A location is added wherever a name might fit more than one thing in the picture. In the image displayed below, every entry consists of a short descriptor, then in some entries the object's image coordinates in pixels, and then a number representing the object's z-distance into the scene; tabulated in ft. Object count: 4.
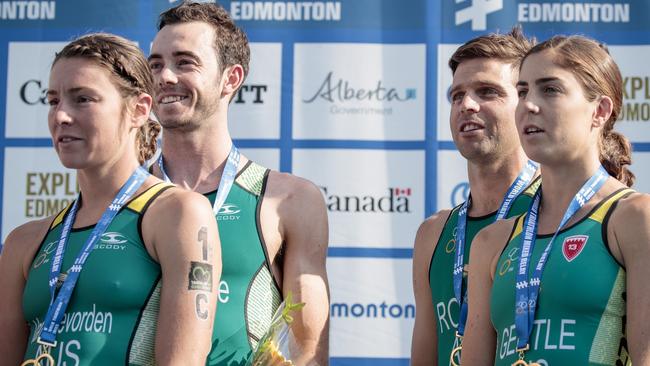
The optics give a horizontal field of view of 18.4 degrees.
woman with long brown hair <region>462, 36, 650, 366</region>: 15.17
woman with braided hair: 15.97
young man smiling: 19.44
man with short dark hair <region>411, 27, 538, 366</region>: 20.93
